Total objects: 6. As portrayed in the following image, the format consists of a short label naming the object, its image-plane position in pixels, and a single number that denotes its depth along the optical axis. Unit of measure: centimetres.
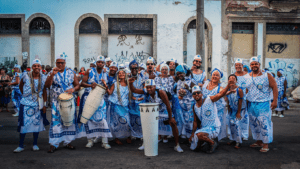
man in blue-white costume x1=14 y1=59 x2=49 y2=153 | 584
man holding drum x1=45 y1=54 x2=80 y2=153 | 577
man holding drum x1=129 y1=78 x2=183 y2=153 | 574
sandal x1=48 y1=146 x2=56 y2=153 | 576
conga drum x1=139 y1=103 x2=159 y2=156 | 536
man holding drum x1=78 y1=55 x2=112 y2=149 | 619
